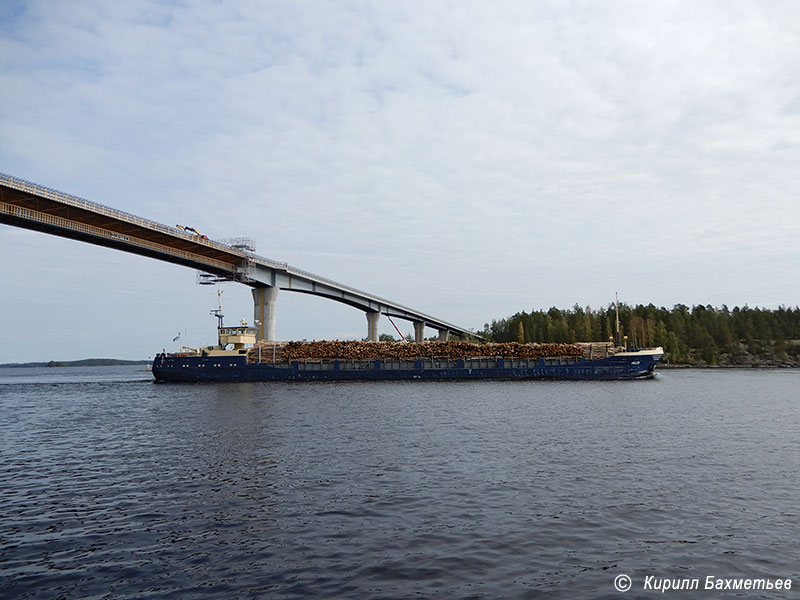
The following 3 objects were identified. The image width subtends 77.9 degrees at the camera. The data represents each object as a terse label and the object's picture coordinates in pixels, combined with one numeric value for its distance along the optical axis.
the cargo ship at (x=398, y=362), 72.31
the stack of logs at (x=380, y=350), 79.00
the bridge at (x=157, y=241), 59.41
